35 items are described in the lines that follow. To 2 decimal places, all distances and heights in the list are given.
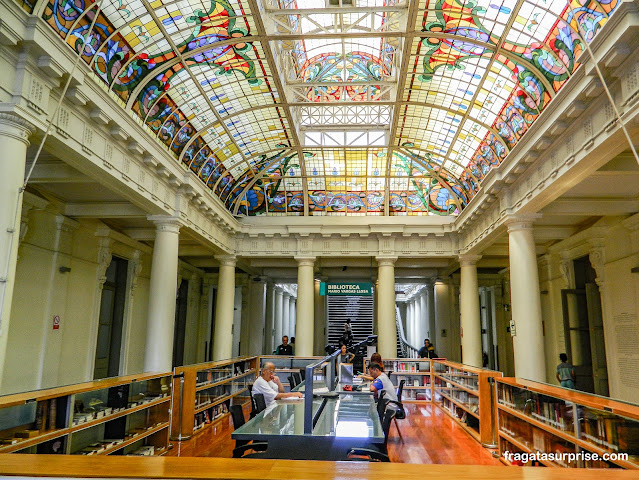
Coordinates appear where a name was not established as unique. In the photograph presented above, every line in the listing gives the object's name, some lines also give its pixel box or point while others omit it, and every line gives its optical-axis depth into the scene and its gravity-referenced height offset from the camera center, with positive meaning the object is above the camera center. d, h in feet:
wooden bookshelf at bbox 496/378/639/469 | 13.14 -3.30
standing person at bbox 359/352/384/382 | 32.79 -2.39
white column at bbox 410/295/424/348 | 98.48 +1.09
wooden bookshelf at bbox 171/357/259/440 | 26.63 -4.54
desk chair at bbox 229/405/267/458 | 17.41 -3.78
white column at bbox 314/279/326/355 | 70.64 -0.20
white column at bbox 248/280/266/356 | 65.62 +0.99
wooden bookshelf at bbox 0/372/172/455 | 14.03 -3.51
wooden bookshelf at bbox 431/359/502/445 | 26.50 -4.71
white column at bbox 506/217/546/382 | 31.81 +1.68
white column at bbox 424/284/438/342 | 71.46 +2.01
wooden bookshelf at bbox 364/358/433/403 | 42.78 -4.63
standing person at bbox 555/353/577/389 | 35.15 -3.43
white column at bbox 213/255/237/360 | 50.98 +1.35
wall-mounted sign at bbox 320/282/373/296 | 50.47 +3.75
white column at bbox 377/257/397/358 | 50.52 +1.73
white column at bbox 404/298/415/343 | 110.81 +1.39
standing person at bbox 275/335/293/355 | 49.70 -2.69
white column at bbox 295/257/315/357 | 51.34 +1.82
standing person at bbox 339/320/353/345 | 51.02 -1.51
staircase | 93.08 -4.83
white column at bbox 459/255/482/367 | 49.44 +1.33
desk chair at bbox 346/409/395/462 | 14.12 -3.88
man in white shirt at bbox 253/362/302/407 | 24.12 -3.34
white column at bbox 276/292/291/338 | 95.52 +1.94
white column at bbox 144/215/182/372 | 34.01 +1.88
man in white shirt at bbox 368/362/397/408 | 27.56 -3.44
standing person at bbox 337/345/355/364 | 40.42 -2.84
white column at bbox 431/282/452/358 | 65.41 +0.86
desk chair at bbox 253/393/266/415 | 22.54 -3.74
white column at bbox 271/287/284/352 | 84.17 +1.14
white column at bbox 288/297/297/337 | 109.05 +2.09
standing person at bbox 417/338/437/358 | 52.36 -2.84
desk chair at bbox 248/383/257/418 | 23.18 -4.28
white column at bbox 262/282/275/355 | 72.17 +0.46
